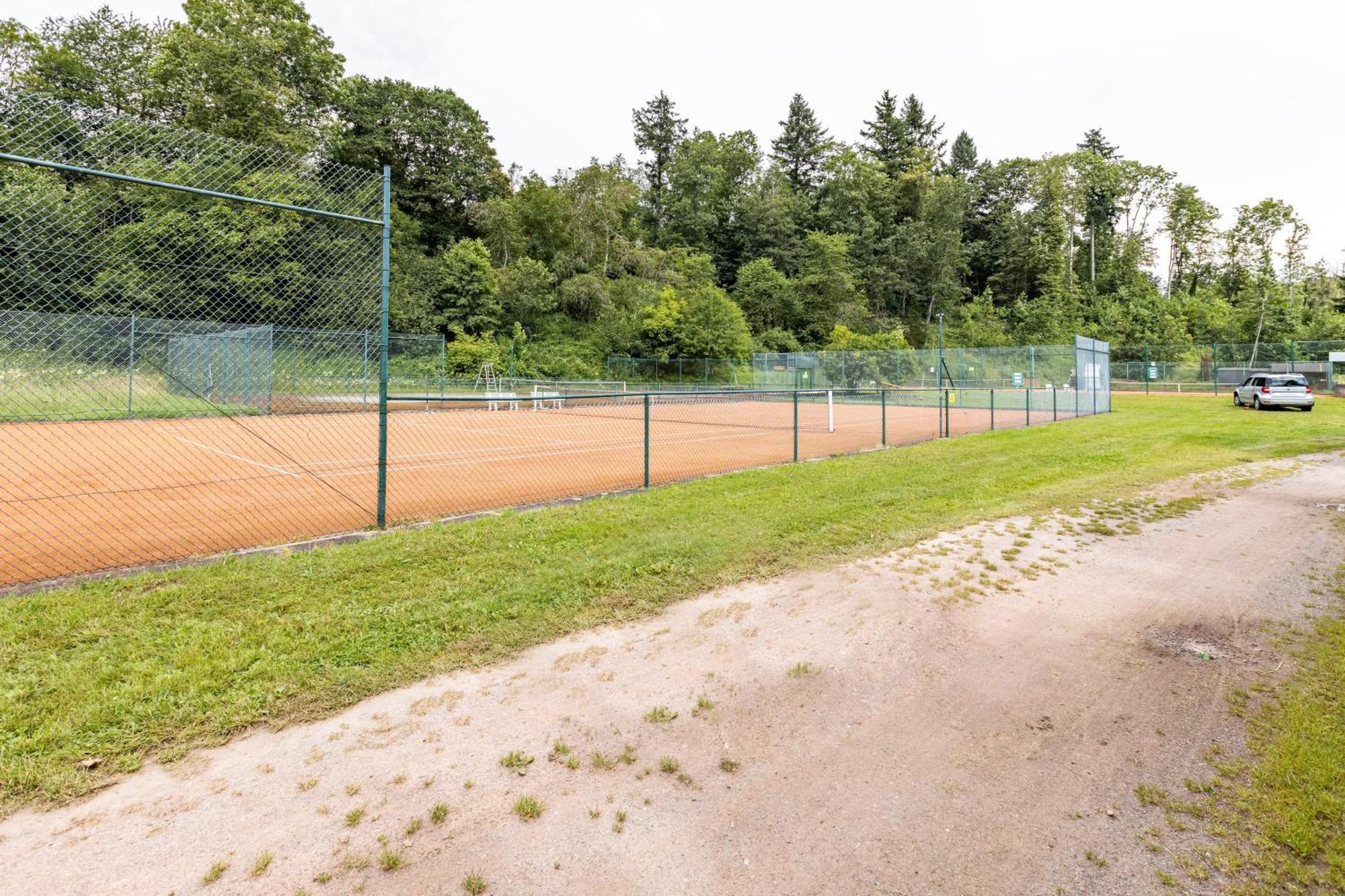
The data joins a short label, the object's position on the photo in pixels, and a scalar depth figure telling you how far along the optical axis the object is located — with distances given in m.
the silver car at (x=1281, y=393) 21.56
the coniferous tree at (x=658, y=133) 66.00
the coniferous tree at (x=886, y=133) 71.00
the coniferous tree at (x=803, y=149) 68.44
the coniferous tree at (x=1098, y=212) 64.25
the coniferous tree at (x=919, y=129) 72.06
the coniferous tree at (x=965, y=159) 71.81
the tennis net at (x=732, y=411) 20.00
